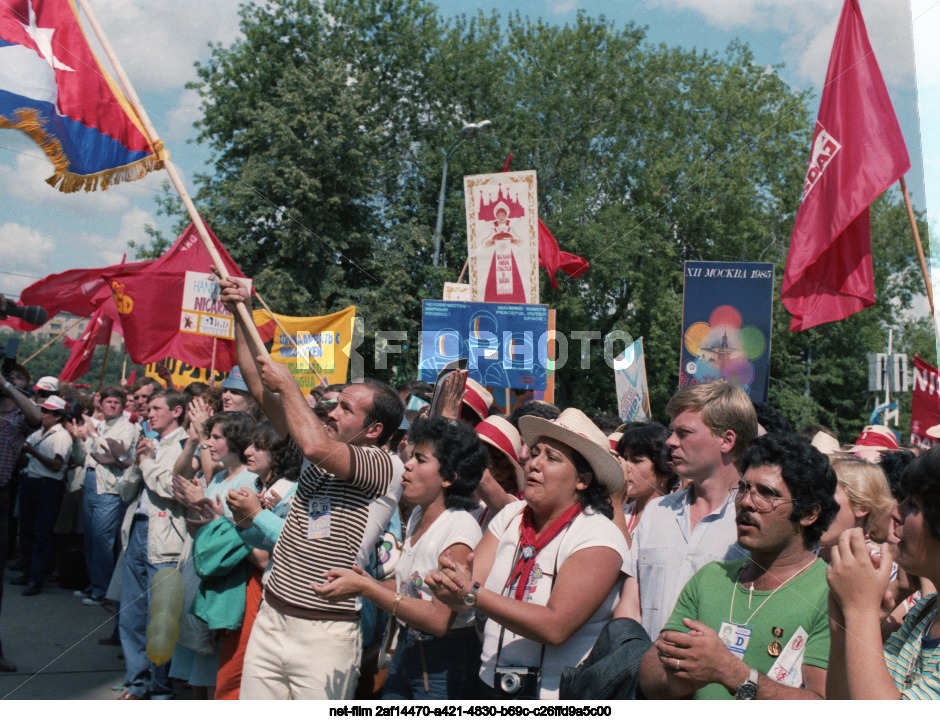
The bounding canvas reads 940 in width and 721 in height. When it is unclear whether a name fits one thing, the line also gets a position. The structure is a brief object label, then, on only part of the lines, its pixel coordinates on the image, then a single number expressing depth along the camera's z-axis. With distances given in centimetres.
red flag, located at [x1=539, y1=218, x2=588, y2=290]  898
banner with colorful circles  511
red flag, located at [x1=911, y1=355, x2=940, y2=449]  659
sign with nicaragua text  629
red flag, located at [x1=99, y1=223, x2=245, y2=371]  763
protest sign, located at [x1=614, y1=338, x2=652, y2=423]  700
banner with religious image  720
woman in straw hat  244
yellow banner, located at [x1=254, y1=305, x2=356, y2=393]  657
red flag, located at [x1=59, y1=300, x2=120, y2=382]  942
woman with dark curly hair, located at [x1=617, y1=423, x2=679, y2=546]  392
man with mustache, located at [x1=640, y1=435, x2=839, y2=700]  208
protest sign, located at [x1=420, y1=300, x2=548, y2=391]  632
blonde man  284
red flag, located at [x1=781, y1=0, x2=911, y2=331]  523
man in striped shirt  291
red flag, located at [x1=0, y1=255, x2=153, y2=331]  622
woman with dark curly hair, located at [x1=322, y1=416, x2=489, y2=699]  274
